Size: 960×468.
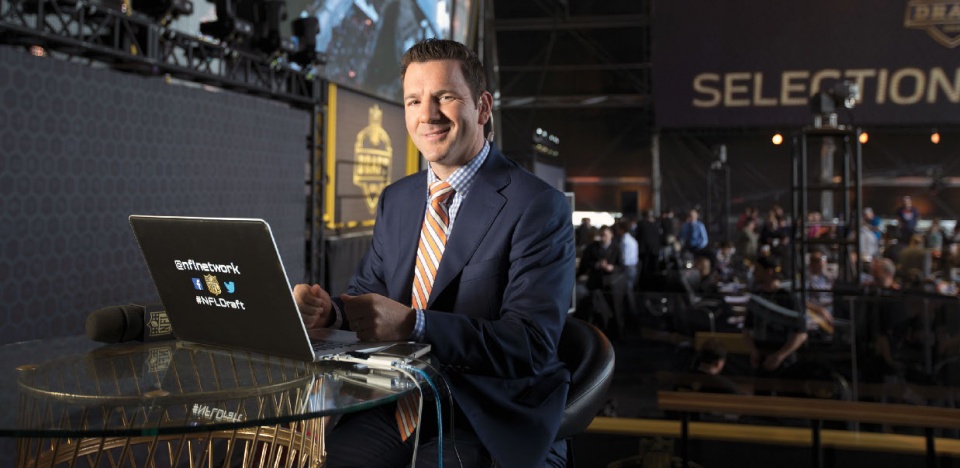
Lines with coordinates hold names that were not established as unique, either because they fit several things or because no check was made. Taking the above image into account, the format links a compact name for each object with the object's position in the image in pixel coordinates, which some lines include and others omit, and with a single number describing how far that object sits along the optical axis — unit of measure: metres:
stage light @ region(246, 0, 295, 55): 6.10
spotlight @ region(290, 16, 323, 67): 6.57
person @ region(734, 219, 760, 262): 9.70
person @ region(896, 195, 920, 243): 10.14
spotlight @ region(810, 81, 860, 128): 7.02
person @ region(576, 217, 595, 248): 9.77
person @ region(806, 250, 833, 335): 4.09
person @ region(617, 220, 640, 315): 8.44
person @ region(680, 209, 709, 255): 10.47
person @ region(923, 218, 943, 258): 9.55
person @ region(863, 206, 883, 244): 10.14
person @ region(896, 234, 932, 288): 7.64
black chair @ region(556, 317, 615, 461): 1.67
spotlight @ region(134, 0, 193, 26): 4.82
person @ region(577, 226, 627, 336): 4.66
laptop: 1.23
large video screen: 7.61
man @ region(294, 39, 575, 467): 1.49
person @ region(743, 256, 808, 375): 4.12
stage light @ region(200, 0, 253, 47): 5.50
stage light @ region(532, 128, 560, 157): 10.40
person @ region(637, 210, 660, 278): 8.73
